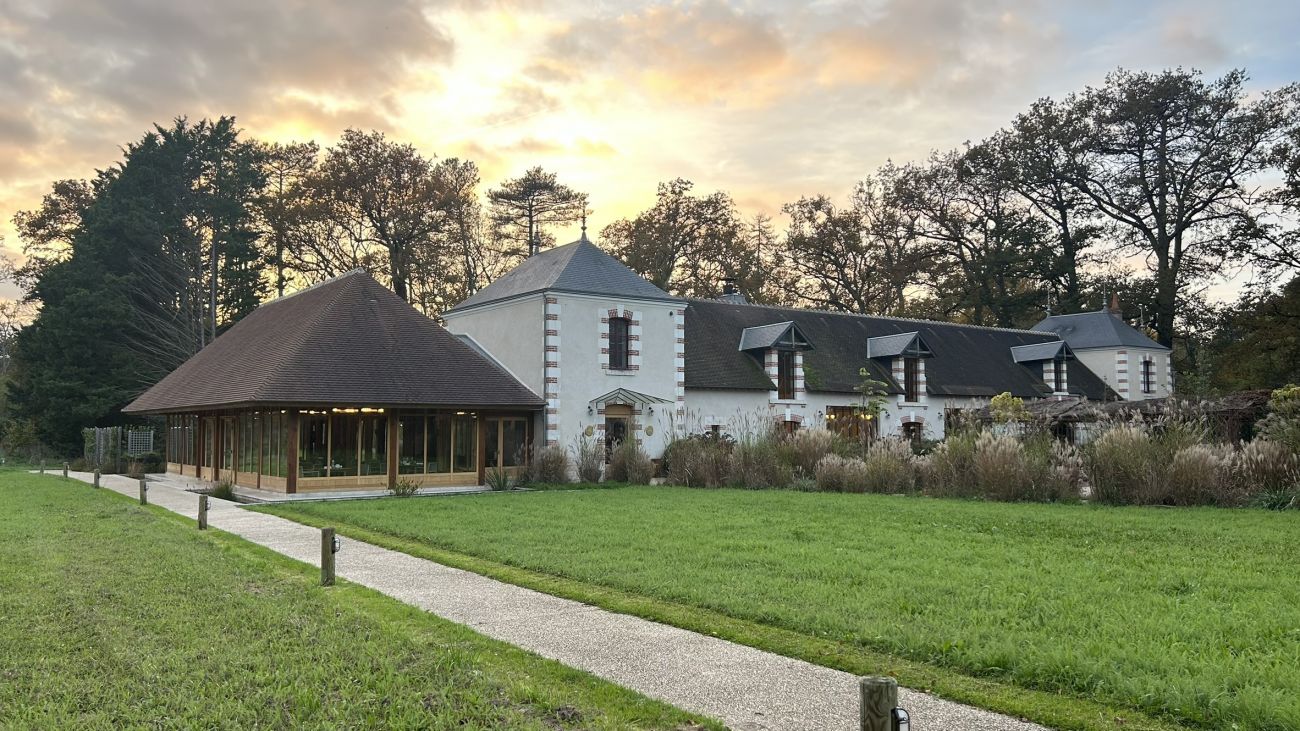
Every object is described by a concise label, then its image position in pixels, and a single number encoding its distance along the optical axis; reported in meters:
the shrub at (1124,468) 13.79
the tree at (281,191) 38.19
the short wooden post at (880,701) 3.19
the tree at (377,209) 37.06
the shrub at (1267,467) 13.27
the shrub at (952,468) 15.78
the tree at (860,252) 43.47
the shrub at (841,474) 17.48
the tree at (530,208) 40.81
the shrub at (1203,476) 13.30
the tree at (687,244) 41.35
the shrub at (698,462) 19.89
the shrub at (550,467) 22.11
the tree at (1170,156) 37.28
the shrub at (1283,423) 13.51
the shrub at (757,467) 18.97
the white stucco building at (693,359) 24.19
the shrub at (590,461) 22.09
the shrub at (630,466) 21.67
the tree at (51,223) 41.75
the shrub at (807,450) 19.31
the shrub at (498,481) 21.14
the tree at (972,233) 43.03
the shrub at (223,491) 19.31
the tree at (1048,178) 41.91
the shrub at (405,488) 18.75
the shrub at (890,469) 16.98
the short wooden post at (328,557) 8.55
